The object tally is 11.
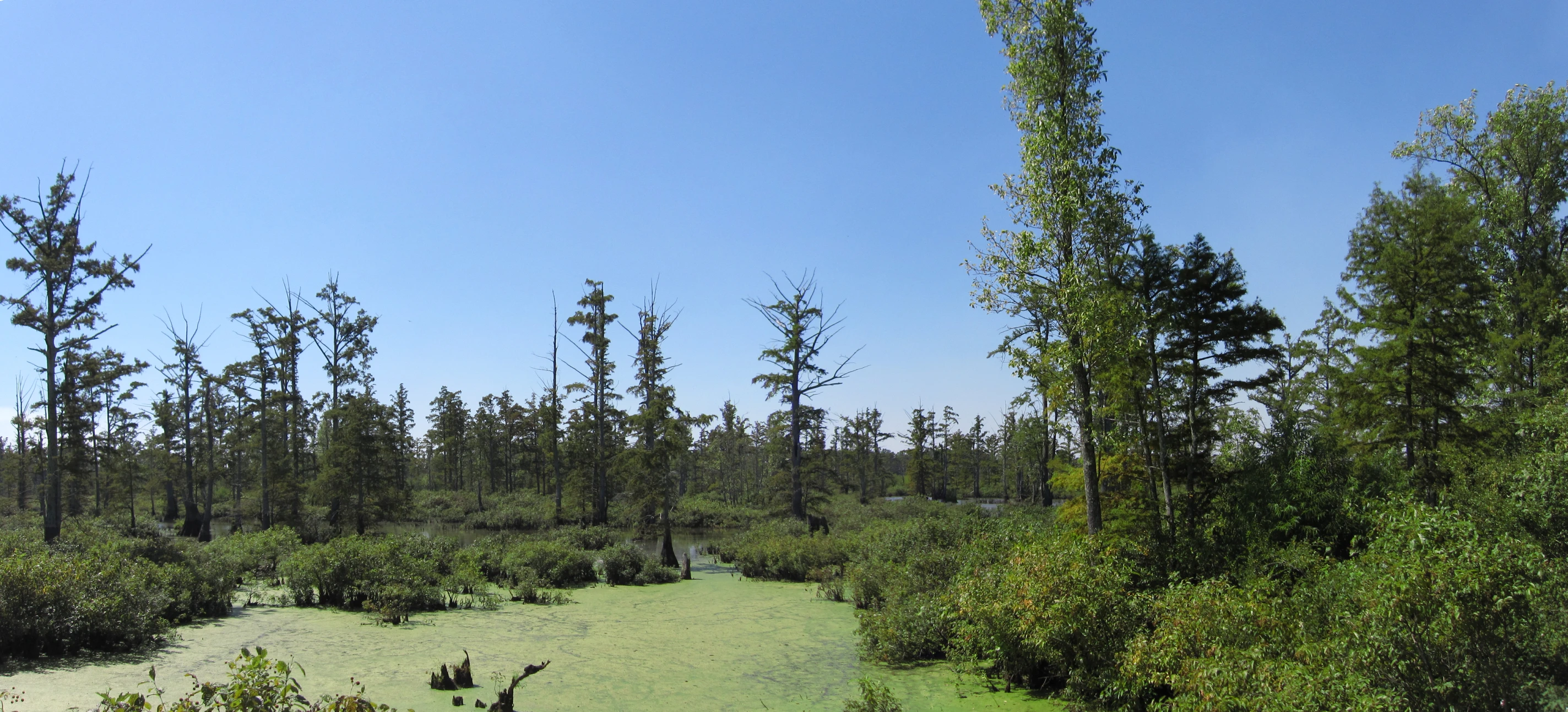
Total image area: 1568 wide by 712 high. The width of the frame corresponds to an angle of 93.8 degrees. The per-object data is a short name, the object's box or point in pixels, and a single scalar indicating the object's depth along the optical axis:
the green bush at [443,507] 45.75
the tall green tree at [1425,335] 17.69
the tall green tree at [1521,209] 19.66
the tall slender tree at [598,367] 32.31
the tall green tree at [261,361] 31.03
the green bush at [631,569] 19.61
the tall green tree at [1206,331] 17.72
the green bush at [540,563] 18.27
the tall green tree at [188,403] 33.69
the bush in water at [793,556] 20.33
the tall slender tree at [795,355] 29.97
